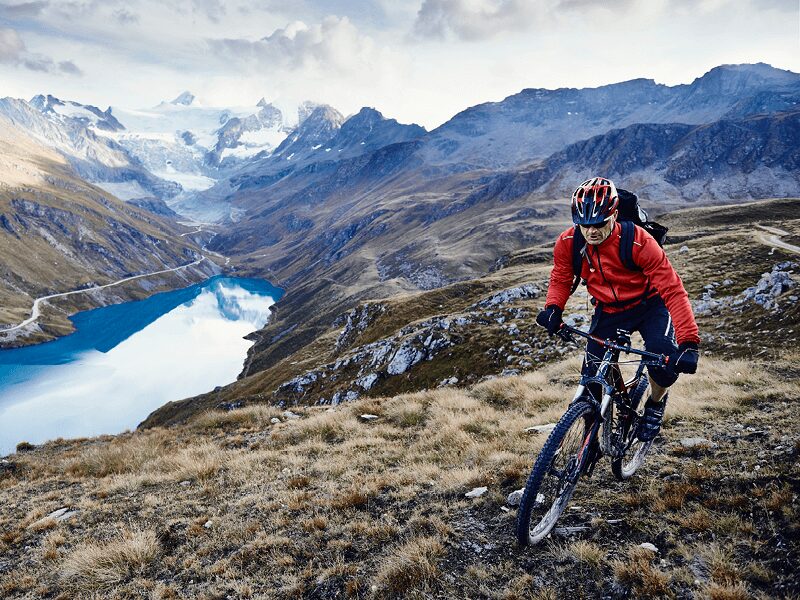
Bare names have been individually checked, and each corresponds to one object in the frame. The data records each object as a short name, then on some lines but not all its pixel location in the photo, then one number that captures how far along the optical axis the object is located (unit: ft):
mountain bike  18.19
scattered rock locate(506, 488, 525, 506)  22.60
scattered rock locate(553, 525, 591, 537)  19.42
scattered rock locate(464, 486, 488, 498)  24.23
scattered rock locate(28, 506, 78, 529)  28.71
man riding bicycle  19.58
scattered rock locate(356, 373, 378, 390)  140.87
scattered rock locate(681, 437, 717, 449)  24.99
